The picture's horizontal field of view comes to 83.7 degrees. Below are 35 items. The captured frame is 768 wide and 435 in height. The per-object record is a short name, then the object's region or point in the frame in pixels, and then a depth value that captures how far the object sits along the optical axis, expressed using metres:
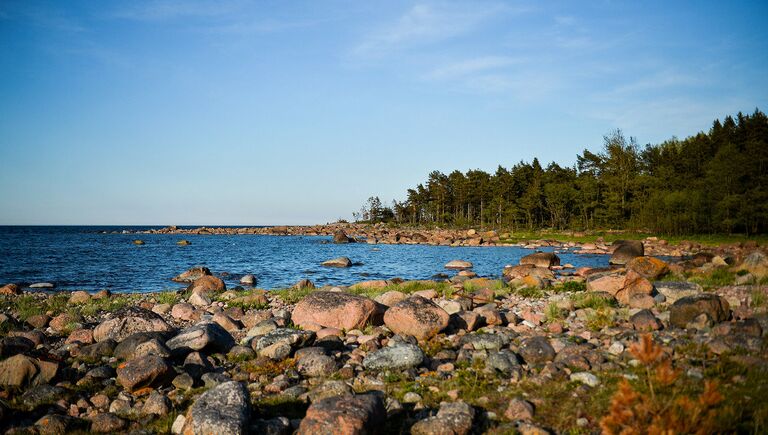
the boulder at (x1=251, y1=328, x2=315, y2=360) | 10.68
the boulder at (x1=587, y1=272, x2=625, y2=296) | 16.56
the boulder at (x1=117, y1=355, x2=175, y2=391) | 8.76
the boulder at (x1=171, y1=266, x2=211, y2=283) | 32.03
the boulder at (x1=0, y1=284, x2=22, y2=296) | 24.53
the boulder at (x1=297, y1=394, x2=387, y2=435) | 6.00
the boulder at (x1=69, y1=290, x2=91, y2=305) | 20.79
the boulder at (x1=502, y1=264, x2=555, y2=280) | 26.18
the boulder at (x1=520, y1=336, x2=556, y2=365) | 9.41
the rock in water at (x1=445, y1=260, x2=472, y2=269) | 38.18
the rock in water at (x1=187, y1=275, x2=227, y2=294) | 23.82
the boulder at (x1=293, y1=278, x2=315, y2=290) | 23.64
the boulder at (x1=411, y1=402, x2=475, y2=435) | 6.27
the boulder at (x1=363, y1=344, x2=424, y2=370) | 9.45
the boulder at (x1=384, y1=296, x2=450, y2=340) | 11.98
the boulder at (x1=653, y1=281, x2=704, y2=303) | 14.23
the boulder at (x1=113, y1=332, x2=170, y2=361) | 10.92
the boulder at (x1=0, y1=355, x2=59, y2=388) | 8.89
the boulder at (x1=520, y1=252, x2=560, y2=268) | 35.81
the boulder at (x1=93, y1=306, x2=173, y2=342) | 12.58
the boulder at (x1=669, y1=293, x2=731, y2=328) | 10.82
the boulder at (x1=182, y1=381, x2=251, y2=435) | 6.33
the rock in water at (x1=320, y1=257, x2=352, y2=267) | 42.69
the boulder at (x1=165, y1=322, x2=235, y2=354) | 10.98
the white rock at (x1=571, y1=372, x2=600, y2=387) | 7.67
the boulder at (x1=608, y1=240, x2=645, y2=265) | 38.57
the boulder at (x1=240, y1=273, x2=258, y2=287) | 30.71
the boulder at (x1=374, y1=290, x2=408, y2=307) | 16.66
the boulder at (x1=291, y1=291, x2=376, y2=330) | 13.24
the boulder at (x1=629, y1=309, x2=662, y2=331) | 10.95
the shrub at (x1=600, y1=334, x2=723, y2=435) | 4.53
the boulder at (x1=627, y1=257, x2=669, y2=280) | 19.36
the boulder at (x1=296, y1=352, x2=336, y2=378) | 9.48
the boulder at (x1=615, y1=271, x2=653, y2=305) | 14.25
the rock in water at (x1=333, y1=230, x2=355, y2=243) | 84.94
